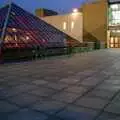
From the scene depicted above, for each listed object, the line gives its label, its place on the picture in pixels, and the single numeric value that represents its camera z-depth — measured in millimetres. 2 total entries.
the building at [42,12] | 28863
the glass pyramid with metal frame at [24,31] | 8927
